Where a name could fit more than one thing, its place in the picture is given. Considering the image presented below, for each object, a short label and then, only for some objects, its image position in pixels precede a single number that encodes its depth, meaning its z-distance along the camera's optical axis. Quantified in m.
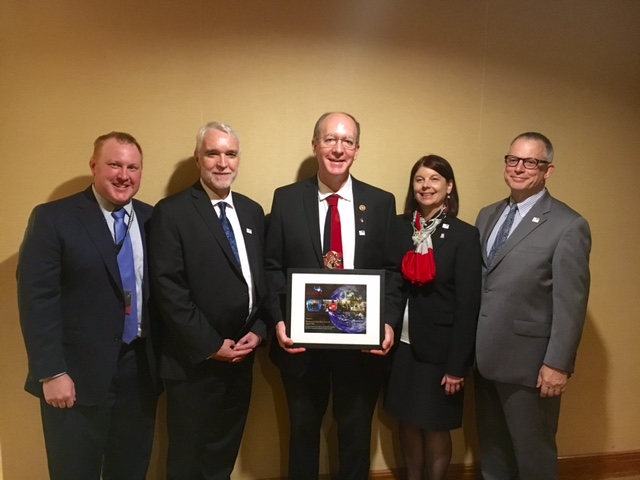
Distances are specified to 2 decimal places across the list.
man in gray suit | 2.07
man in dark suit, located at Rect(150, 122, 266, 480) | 1.97
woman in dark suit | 2.17
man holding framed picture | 2.12
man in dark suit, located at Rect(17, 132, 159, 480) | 1.81
